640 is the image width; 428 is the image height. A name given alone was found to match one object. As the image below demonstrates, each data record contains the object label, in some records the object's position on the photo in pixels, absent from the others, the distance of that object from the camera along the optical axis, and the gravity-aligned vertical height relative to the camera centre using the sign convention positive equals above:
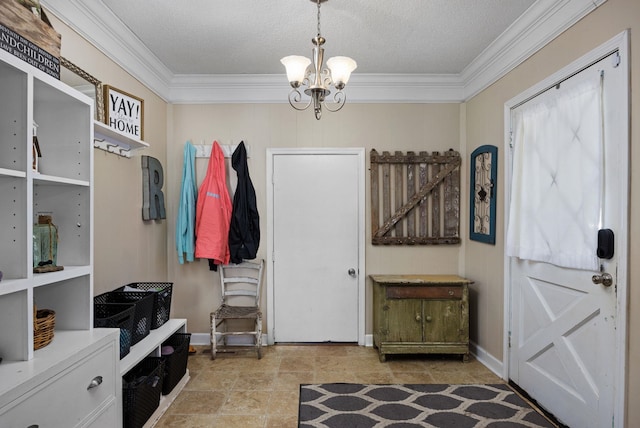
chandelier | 2.04 +0.82
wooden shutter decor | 3.52 +0.17
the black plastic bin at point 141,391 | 1.95 -1.02
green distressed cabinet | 3.16 -0.90
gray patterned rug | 2.25 -1.30
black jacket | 3.37 -0.03
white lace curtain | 1.93 +0.23
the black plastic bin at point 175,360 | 2.44 -1.03
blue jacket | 3.35 -0.04
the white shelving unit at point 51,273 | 1.27 -0.22
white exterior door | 1.78 -0.60
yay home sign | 2.49 +0.76
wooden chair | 3.46 -0.77
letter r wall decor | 3.00 +0.21
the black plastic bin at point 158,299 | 2.50 -0.61
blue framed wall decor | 2.99 +0.19
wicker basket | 1.41 -0.46
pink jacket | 3.32 +0.01
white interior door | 3.57 -0.40
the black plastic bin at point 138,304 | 2.23 -0.58
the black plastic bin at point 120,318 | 1.92 -0.59
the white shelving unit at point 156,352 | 1.99 -0.81
